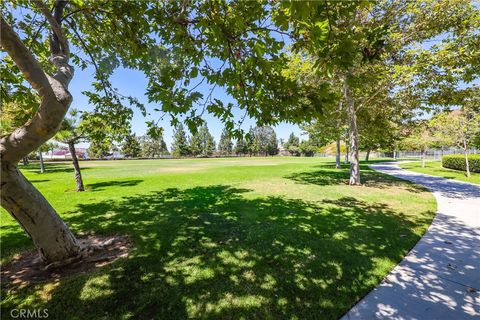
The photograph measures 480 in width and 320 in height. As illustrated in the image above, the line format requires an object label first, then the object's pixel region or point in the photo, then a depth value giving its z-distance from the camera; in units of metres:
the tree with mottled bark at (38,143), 2.85
